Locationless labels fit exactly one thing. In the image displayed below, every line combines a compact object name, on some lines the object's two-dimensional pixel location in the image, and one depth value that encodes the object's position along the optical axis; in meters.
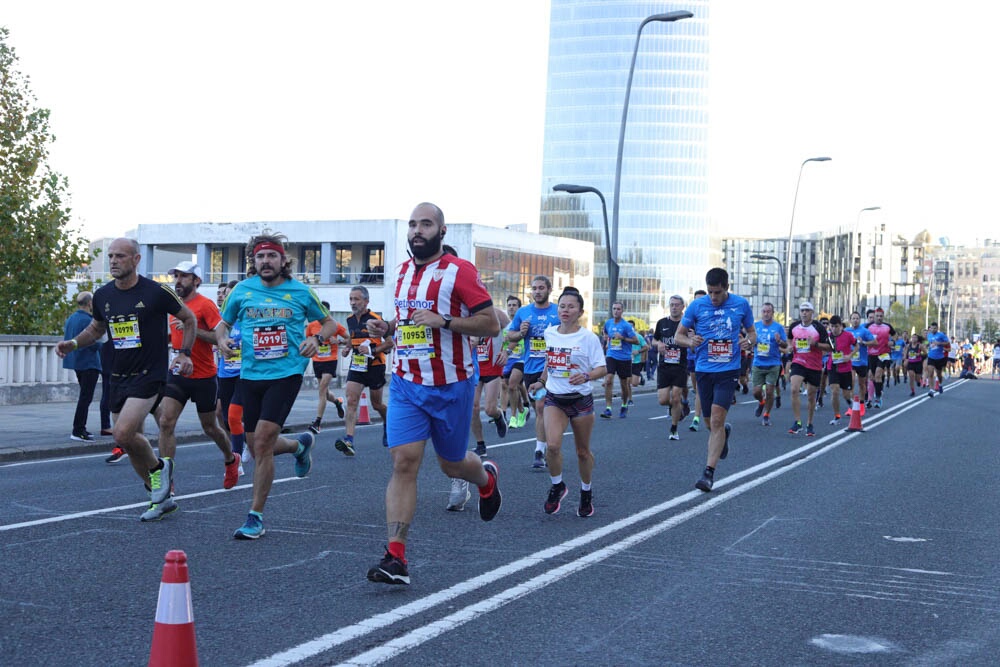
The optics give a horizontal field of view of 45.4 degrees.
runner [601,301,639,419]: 19.67
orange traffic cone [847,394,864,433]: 18.65
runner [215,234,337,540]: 7.51
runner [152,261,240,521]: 9.30
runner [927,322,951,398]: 34.50
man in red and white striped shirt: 6.21
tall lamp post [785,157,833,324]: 42.34
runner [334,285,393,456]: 13.80
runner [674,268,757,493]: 10.69
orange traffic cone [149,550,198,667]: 3.62
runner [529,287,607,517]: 8.68
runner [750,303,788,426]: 19.42
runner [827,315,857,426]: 20.56
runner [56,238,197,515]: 8.10
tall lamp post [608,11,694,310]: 27.50
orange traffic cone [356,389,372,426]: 19.33
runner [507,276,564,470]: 11.89
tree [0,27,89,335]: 28.66
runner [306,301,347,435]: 16.23
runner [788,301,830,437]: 17.94
